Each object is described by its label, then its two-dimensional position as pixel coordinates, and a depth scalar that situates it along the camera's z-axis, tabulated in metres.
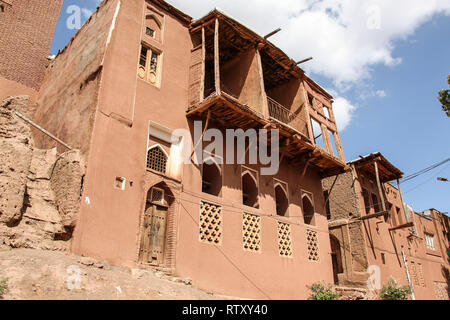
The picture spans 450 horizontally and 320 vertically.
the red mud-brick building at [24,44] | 15.34
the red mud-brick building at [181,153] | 10.59
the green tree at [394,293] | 16.89
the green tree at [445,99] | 15.11
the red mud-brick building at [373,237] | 18.42
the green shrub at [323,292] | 13.47
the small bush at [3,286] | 6.23
